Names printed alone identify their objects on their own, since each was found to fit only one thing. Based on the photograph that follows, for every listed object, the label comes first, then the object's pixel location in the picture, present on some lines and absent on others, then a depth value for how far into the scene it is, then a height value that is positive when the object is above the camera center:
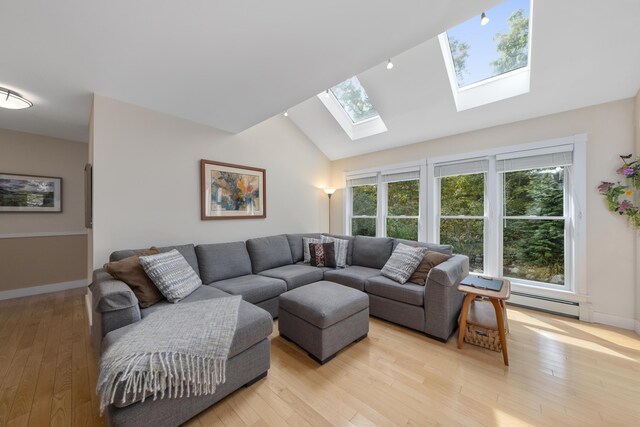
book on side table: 2.07 -0.66
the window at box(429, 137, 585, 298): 2.68 +0.03
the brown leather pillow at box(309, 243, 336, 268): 3.42 -0.62
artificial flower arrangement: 2.24 +0.22
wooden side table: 1.89 -0.84
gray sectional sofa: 1.41 -0.79
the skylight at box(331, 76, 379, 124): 3.59 +1.83
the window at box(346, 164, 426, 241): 3.85 +0.18
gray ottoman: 1.90 -0.92
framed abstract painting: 3.10 +0.31
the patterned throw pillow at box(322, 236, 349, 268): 3.47 -0.56
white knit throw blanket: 1.12 -0.77
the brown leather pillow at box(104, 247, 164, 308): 1.91 -0.56
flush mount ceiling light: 2.19 +1.08
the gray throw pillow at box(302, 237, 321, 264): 3.64 -0.53
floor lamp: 4.71 +0.45
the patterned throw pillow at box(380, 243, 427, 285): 2.61 -0.58
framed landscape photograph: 3.23 +0.27
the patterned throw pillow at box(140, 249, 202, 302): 2.00 -0.56
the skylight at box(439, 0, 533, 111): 2.31 +1.77
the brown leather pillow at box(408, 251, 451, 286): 2.54 -0.58
